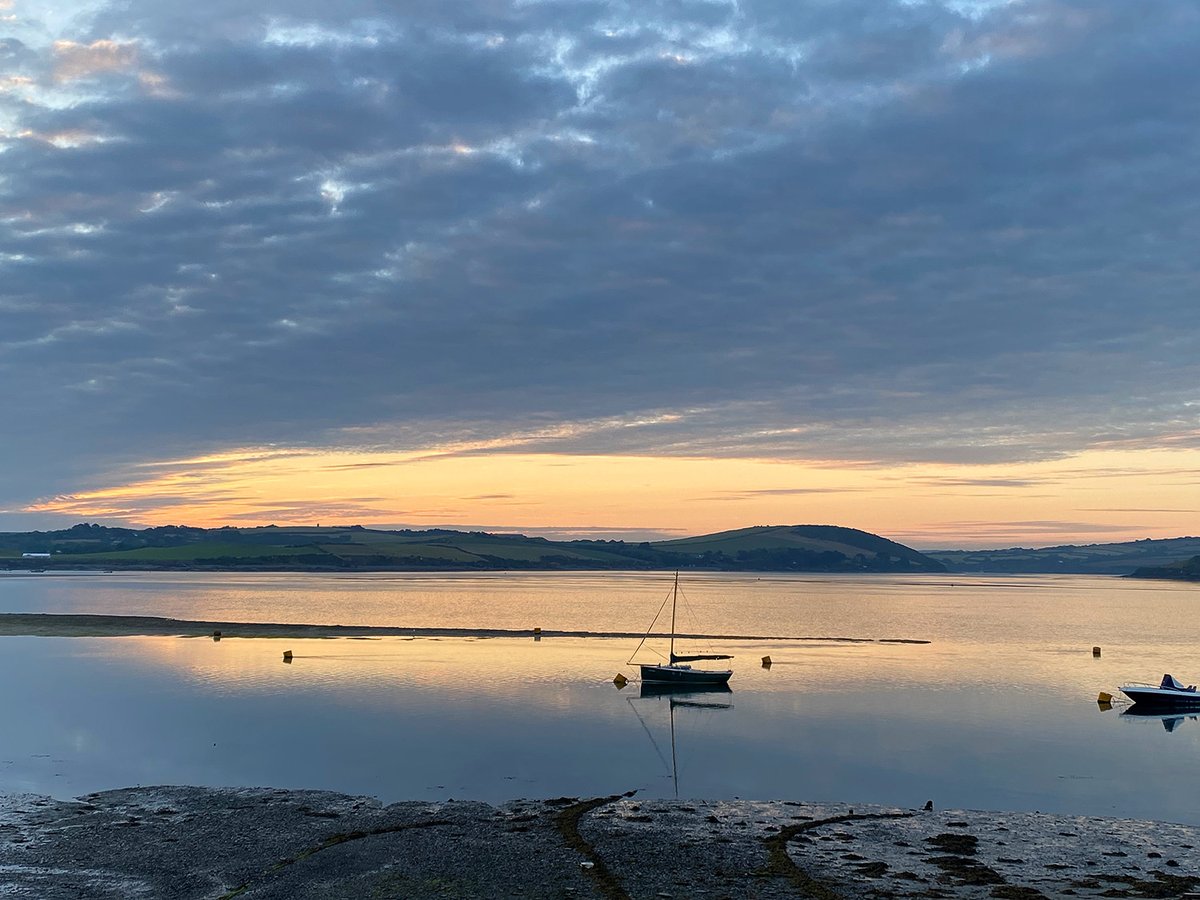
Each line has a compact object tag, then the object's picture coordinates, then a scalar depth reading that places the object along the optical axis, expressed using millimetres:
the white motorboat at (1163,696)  59125
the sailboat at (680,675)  65688
